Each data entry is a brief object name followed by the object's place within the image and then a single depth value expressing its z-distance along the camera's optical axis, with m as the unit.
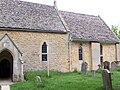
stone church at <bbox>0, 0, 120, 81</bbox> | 16.51
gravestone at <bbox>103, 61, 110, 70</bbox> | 21.23
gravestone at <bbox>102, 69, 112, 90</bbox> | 9.55
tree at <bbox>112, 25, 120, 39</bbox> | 49.63
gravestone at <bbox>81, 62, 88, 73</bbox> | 18.08
